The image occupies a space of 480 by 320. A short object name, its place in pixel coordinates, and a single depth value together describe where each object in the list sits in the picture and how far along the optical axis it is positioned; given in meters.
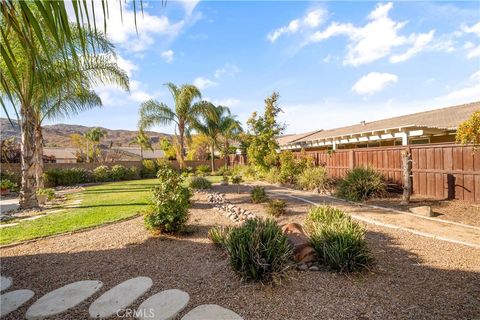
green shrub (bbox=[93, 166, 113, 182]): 19.52
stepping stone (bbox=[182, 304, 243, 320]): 2.82
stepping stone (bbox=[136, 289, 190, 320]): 2.89
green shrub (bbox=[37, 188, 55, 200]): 10.26
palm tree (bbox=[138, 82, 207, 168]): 17.83
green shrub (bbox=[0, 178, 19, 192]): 13.33
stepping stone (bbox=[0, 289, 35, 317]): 3.09
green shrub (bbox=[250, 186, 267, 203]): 8.74
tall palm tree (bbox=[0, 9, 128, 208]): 8.42
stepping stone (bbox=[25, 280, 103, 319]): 2.99
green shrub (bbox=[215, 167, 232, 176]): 21.23
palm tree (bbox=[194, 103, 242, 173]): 24.58
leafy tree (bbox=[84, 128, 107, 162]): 46.44
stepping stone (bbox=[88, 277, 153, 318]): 2.99
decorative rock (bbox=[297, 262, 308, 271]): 3.87
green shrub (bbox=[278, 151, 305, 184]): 14.05
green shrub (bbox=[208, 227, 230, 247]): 4.56
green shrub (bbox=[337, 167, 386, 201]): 9.16
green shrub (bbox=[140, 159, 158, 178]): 22.85
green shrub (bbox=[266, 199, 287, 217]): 7.12
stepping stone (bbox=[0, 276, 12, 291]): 3.60
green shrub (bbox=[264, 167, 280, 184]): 14.44
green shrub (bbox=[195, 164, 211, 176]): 24.95
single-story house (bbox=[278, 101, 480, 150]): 12.00
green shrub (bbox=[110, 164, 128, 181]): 20.47
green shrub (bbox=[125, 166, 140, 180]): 21.41
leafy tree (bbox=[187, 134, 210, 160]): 32.91
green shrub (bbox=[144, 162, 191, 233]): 5.39
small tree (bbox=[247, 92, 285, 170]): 14.80
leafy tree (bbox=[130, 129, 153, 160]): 45.75
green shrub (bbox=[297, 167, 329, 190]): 11.64
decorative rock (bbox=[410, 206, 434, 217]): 6.89
